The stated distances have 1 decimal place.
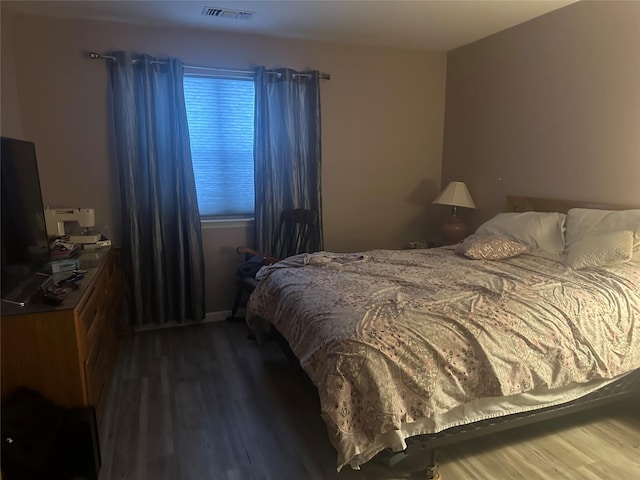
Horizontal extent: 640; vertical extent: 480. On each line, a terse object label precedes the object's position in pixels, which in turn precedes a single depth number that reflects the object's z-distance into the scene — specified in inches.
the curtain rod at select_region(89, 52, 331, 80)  130.0
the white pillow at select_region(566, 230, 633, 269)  100.1
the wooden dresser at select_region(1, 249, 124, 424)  73.0
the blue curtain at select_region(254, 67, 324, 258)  147.9
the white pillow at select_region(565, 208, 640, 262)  102.7
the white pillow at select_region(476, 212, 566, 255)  119.6
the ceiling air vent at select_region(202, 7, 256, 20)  123.2
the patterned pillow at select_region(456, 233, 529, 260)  118.5
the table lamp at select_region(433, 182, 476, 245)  153.6
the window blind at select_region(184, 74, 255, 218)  144.4
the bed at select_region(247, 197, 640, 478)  68.9
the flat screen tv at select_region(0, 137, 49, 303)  77.8
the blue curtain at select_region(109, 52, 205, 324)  133.9
